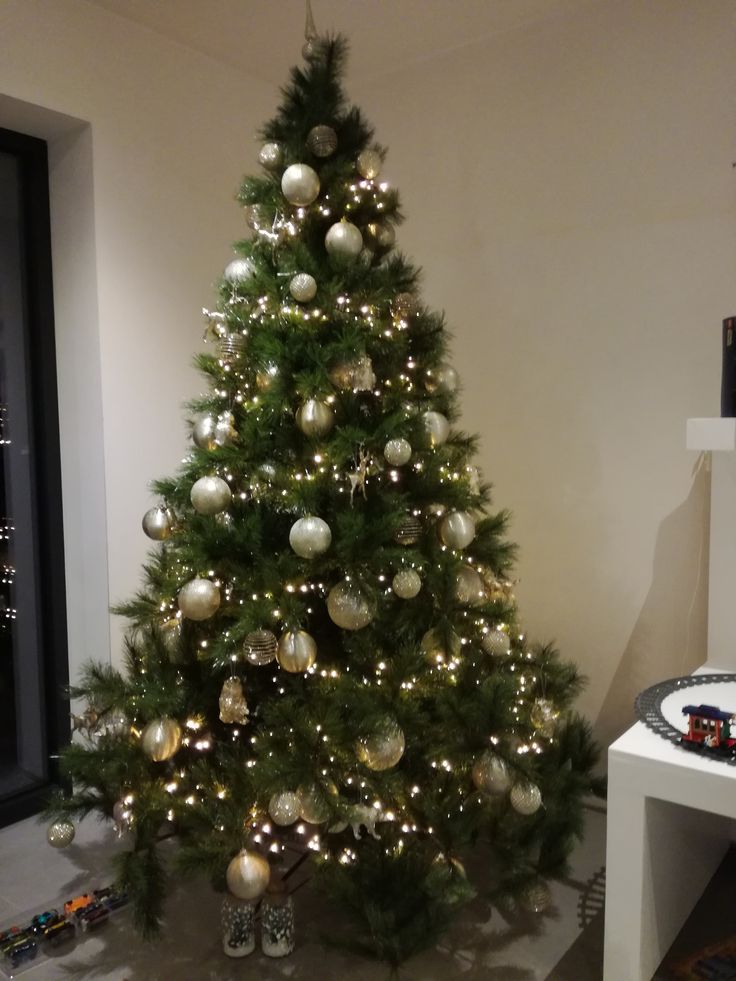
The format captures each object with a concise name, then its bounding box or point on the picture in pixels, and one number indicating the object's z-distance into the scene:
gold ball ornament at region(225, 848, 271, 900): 1.51
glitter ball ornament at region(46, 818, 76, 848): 1.78
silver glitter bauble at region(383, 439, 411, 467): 1.63
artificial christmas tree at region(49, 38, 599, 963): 1.58
